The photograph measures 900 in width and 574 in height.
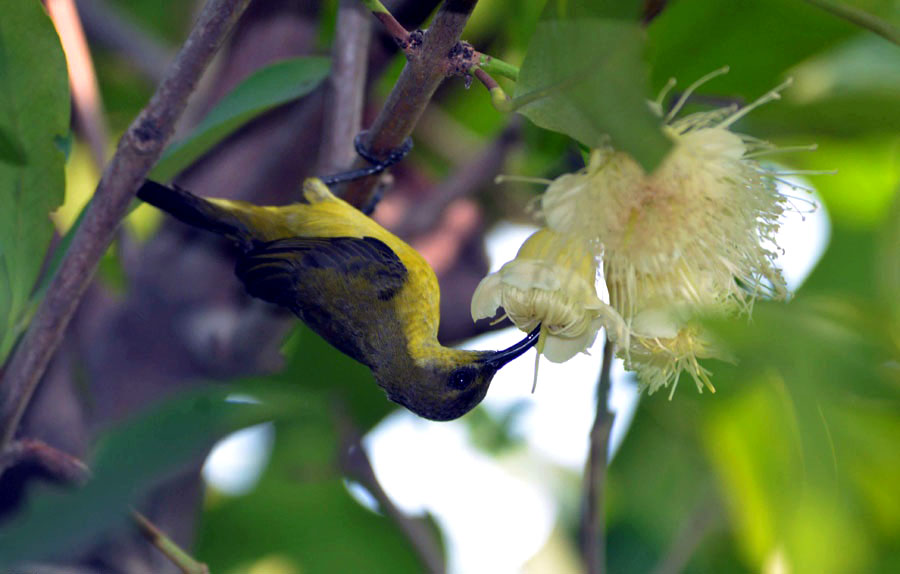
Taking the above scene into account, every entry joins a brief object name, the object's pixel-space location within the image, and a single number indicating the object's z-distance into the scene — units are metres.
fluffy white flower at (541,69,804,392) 3.10
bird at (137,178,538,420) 3.19
